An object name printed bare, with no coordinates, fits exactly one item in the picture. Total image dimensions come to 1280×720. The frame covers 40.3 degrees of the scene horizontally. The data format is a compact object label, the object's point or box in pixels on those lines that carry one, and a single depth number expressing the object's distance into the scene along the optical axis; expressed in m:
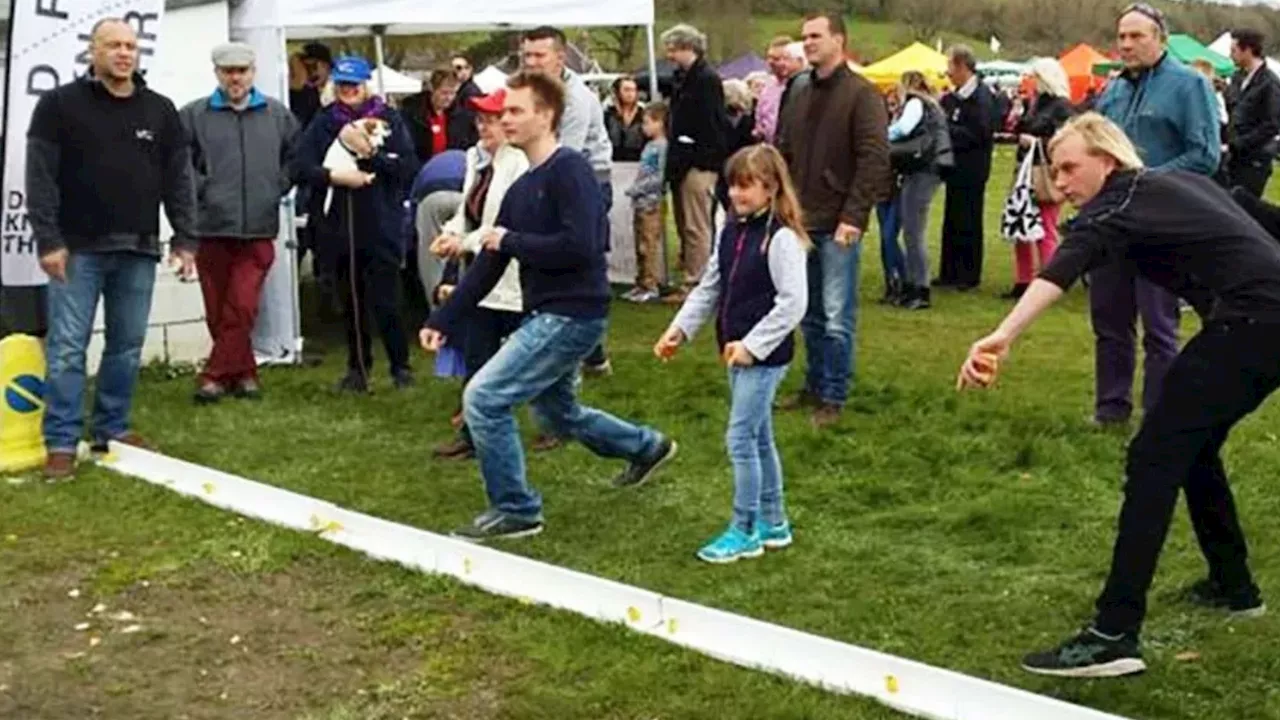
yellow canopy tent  41.81
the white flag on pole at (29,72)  8.84
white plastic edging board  4.70
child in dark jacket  6.06
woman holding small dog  9.39
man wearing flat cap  9.41
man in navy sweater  6.36
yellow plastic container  7.93
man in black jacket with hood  7.61
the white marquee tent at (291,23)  10.30
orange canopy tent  44.13
